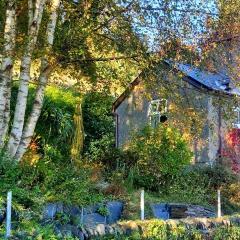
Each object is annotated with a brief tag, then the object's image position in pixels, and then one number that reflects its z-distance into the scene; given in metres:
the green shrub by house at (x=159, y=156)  13.59
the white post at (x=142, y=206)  9.43
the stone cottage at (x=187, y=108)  10.90
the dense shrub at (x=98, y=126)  19.11
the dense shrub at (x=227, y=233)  10.07
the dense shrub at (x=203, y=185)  13.28
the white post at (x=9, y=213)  6.76
